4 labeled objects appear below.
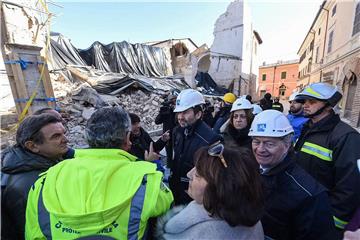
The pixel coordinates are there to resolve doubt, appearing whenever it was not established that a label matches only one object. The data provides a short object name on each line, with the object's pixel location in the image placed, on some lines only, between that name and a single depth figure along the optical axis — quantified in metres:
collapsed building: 4.82
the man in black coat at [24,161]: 1.32
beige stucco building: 10.16
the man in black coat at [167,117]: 4.32
